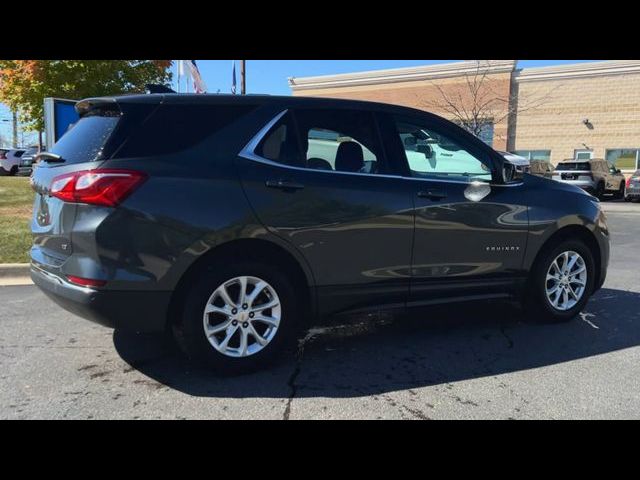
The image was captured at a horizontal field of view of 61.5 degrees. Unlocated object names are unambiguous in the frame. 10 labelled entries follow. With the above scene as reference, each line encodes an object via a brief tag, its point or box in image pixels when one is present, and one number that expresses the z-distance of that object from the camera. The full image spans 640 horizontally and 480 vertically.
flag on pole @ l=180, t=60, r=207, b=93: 19.58
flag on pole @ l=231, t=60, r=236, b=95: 22.59
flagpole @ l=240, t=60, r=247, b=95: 18.84
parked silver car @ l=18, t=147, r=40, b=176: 28.50
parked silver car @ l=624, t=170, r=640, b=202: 20.83
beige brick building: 29.81
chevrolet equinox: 3.25
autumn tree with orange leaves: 14.60
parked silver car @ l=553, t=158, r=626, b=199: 20.81
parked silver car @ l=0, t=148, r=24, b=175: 28.06
